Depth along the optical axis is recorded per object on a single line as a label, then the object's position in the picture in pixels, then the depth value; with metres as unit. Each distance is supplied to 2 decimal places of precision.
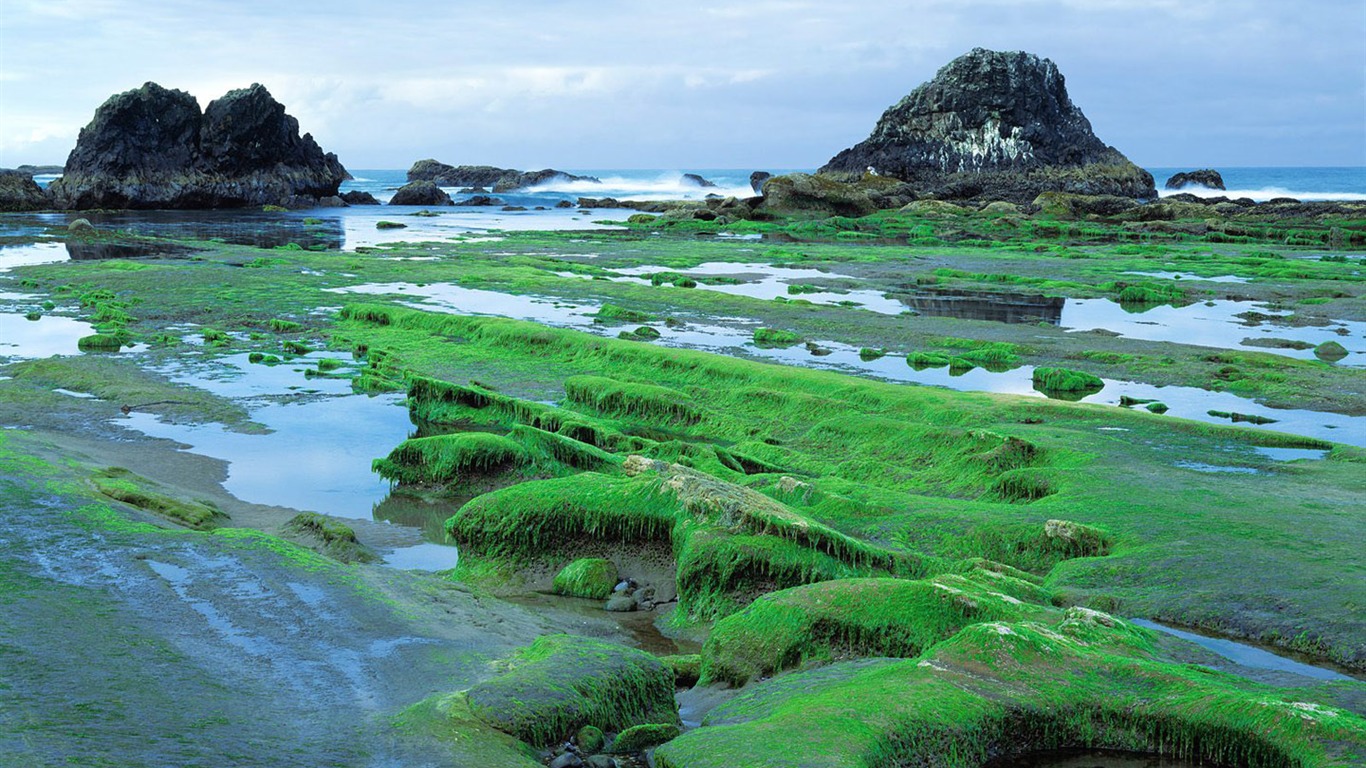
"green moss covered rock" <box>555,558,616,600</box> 10.33
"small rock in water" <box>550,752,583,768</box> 6.26
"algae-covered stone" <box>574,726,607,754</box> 6.48
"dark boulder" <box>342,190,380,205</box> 107.56
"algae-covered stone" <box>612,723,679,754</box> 6.54
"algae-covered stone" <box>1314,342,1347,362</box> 23.41
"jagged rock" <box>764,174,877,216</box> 78.50
